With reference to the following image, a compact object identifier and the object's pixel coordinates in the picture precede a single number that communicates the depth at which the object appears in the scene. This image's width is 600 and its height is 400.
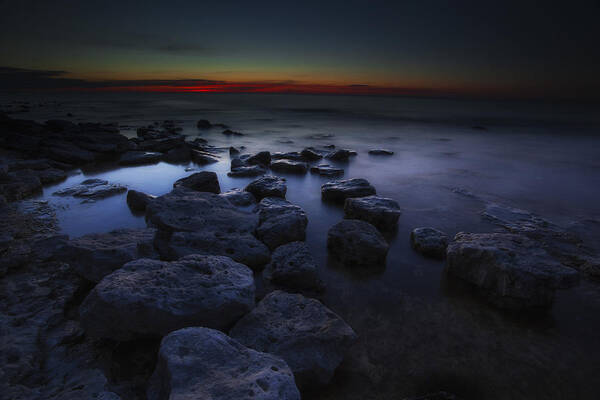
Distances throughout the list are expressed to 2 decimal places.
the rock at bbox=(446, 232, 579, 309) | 3.31
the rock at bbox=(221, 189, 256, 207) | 6.45
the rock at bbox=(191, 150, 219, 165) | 10.88
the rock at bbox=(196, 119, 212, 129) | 22.02
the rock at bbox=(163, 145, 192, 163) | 10.84
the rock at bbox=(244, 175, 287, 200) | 6.67
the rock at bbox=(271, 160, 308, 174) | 9.43
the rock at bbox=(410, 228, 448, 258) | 4.53
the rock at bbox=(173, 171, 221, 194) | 6.77
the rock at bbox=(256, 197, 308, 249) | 4.58
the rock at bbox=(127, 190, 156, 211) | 6.06
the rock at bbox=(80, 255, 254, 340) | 2.41
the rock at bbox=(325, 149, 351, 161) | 11.88
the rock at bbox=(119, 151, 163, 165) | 10.23
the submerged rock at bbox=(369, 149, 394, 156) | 13.36
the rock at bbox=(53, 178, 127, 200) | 6.67
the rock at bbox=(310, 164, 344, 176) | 9.19
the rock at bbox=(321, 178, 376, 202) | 6.73
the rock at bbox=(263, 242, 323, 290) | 3.68
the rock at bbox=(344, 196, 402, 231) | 5.35
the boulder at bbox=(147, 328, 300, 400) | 1.74
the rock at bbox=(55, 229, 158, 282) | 3.26
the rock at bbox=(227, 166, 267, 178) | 9.07
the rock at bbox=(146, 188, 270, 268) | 3.93
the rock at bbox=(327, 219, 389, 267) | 4.29
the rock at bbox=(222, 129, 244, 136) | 18.92
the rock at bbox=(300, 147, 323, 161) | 11.59
